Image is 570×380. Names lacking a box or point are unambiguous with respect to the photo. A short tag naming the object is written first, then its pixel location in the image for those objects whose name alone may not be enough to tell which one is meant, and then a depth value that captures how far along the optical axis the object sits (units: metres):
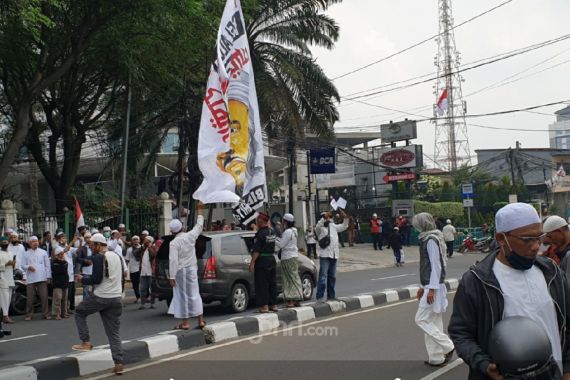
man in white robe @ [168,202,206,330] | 10.91
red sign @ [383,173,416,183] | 38.91
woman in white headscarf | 8.45
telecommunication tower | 64.56
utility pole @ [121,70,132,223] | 21.28
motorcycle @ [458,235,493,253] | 34.78
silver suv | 13.41
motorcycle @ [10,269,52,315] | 15.29
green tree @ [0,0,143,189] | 16.03
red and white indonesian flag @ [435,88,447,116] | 59.74
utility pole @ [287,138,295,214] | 28.77
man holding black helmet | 3.71
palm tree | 23.72
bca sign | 32.25
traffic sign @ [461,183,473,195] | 33.78
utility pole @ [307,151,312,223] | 32.67
